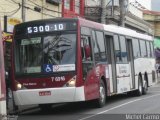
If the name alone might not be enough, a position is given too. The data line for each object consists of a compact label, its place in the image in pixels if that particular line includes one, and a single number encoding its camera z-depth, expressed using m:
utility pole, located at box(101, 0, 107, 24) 31.25
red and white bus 16.41
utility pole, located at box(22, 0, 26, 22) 25.75
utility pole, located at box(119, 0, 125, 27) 33.59
